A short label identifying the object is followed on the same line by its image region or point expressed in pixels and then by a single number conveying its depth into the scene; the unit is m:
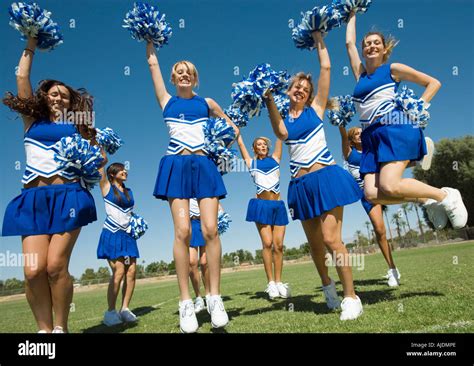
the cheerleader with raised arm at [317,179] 4.03
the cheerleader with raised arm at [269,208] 6.57
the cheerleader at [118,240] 5.82
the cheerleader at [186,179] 3.86
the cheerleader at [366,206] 6.12
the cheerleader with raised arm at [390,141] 4.08
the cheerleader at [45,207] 3.45
